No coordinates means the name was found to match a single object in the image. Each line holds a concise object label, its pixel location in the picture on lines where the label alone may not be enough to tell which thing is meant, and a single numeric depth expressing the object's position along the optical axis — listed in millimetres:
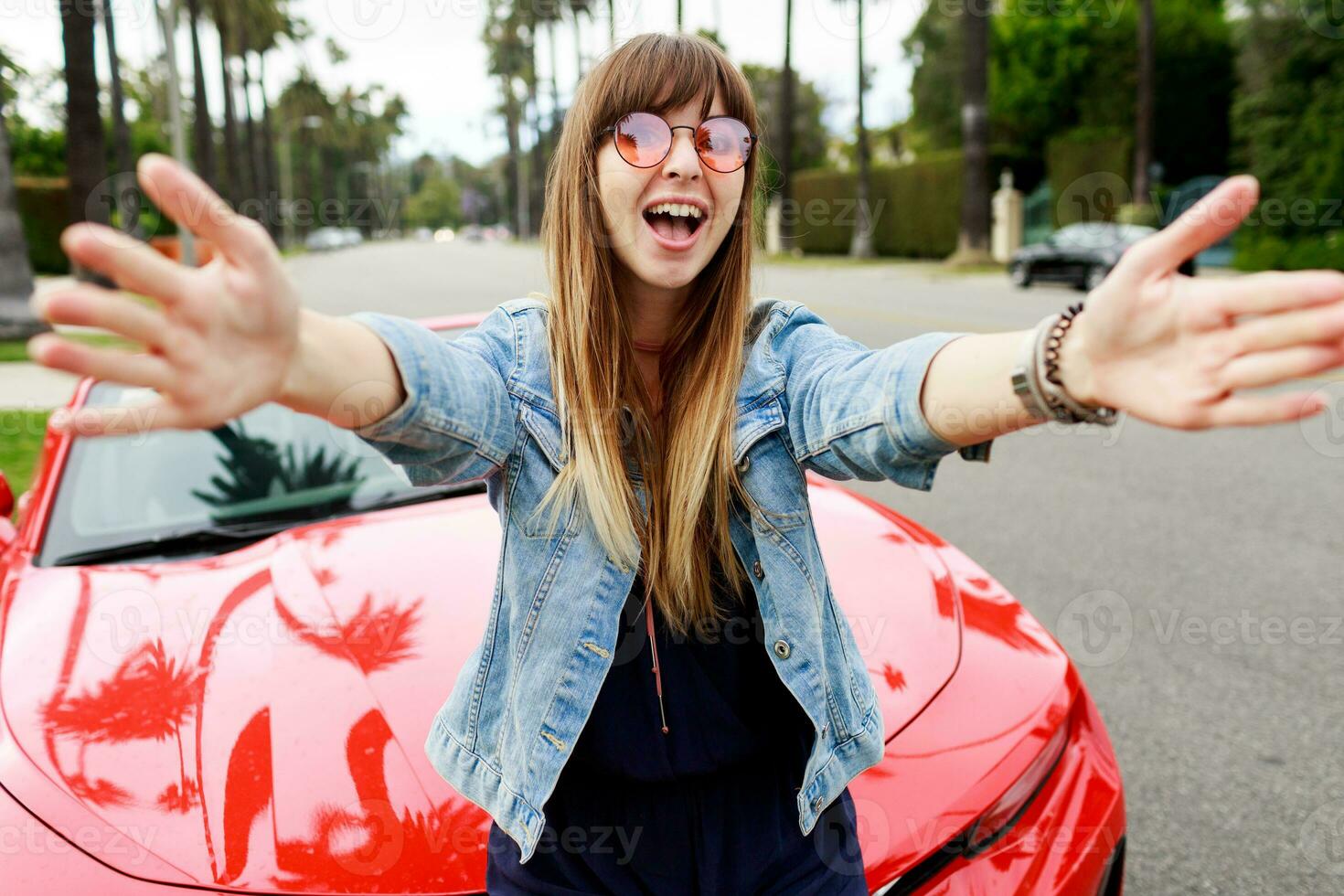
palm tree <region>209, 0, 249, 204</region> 37156
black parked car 18078
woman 1390
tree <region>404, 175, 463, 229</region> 126875
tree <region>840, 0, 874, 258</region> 31297
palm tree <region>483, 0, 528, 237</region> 74938
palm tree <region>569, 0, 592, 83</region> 62612
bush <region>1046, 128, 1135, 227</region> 27734
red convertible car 1730
